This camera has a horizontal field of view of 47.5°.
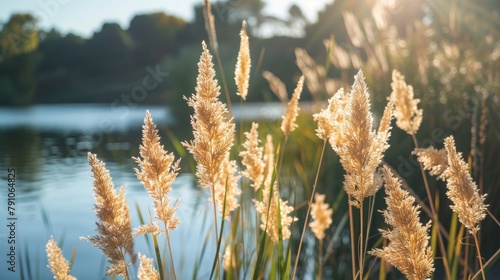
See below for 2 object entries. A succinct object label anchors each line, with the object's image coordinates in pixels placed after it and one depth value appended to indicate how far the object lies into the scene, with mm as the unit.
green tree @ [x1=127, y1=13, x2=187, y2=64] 39812
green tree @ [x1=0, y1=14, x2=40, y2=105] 21750
